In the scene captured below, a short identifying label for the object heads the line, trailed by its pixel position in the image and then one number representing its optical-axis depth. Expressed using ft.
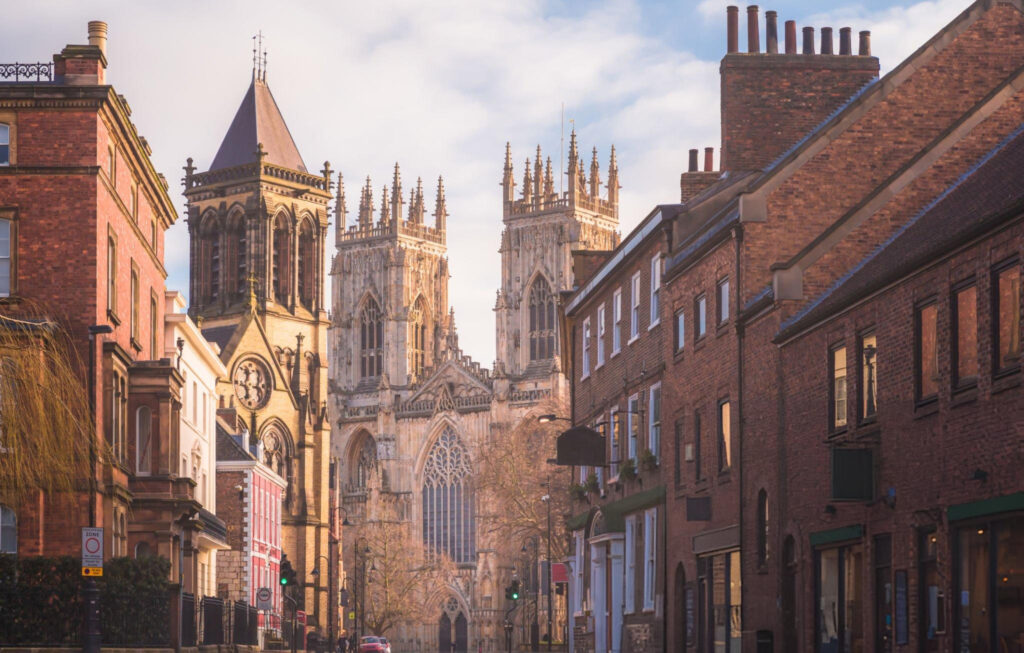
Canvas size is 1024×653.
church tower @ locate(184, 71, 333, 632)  358.64
